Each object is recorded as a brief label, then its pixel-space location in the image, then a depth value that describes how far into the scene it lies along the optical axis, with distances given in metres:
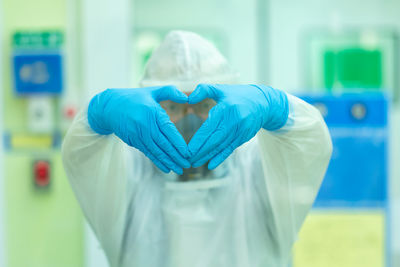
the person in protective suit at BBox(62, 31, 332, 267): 2.61
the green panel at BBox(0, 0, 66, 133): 3.62
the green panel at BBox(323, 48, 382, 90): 4.16
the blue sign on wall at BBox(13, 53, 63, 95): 3.60
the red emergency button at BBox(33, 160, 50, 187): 3.63
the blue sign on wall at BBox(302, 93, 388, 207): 3.59
